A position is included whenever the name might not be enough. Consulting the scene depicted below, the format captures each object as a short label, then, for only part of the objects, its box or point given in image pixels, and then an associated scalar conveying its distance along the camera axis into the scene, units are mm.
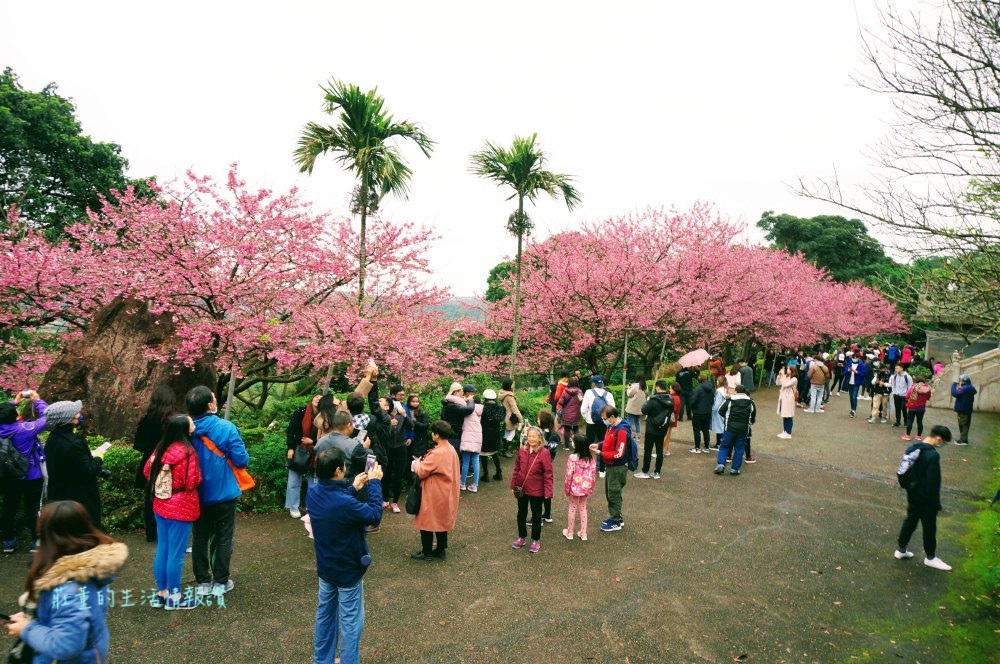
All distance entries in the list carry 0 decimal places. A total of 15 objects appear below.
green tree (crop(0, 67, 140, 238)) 15375
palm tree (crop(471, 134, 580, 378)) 12469
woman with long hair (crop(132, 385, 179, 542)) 5059
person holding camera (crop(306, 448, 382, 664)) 3492
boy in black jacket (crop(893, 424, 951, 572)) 5770
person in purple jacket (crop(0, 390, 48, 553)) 5016
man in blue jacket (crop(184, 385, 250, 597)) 4391
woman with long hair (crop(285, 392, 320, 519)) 6125
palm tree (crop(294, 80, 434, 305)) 10055
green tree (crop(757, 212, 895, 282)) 42031
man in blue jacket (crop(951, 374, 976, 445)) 11570
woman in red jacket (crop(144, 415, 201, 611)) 4207
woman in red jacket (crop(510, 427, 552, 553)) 5938
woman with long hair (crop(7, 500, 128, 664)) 2328
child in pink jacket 6227
